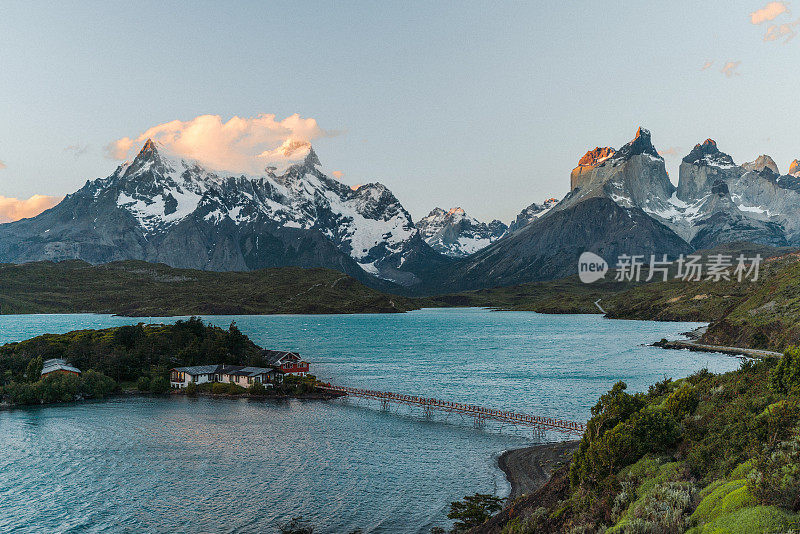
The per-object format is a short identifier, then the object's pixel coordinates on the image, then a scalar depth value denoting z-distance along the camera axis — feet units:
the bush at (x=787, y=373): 107.86
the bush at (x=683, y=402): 127.44
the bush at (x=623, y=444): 114.42
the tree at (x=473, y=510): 160.86
